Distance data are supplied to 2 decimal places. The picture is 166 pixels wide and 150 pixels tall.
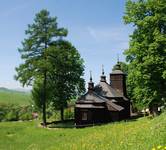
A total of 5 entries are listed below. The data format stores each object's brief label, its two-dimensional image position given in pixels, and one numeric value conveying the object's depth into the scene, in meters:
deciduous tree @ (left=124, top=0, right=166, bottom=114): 40.91
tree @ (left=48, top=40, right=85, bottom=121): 57.72
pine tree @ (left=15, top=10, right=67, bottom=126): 55.91
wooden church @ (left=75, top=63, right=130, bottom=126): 54.50
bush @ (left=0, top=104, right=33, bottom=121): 74.81
